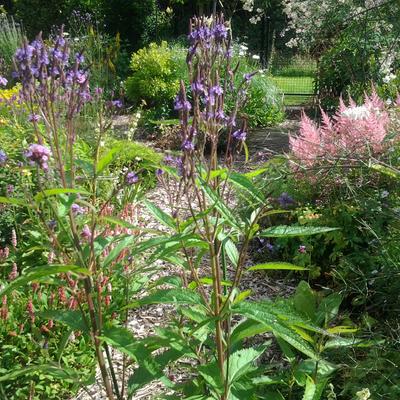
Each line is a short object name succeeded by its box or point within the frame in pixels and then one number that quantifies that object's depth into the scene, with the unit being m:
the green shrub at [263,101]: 9.05
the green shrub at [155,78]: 9.10
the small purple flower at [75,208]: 2.02
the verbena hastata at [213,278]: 1.61
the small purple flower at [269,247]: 3.89
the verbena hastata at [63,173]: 1.59
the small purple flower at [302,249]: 3.47
